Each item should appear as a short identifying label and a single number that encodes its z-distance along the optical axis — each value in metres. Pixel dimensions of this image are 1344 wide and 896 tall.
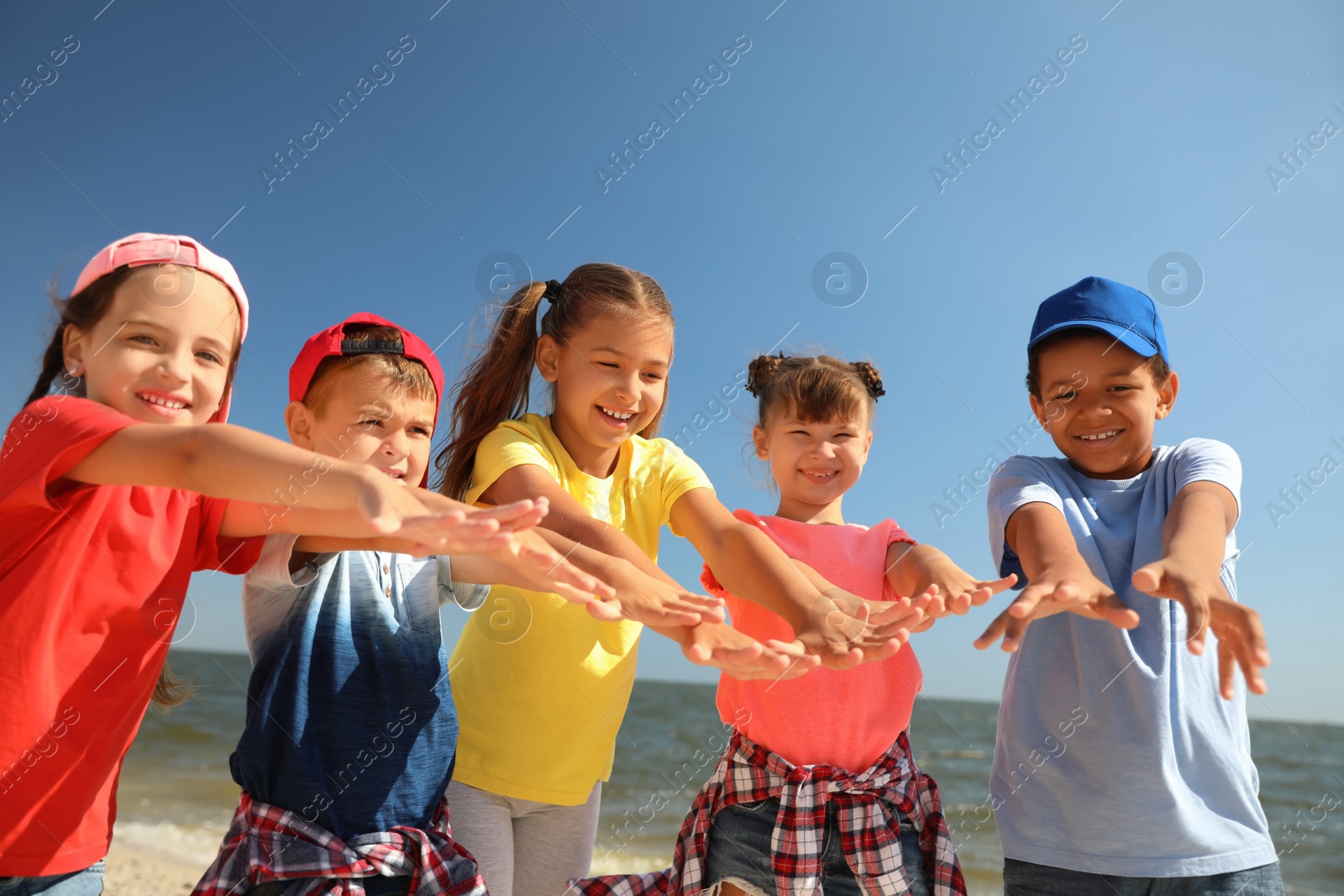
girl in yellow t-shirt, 2.45
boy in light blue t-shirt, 2.33
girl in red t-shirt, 1.80
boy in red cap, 2.10
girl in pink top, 2.53
